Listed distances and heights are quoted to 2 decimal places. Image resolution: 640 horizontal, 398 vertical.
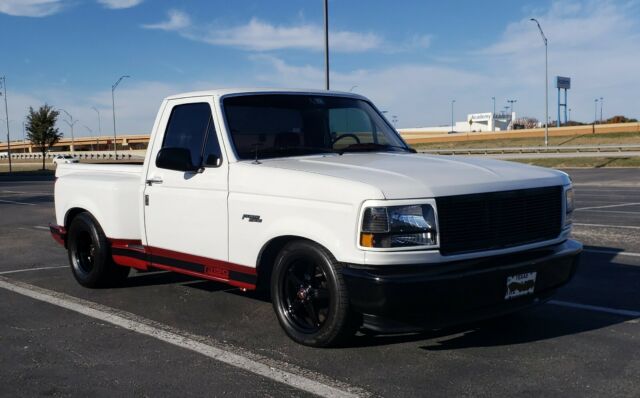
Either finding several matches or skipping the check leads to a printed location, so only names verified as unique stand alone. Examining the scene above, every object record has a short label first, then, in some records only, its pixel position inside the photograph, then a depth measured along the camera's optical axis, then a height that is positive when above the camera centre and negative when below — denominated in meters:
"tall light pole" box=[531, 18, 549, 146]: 42.94 +3.34
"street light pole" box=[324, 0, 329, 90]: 18.44 +2.45
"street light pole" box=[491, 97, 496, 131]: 138.75 +2.51
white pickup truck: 4.29 -0.55
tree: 63.62 +1.67
